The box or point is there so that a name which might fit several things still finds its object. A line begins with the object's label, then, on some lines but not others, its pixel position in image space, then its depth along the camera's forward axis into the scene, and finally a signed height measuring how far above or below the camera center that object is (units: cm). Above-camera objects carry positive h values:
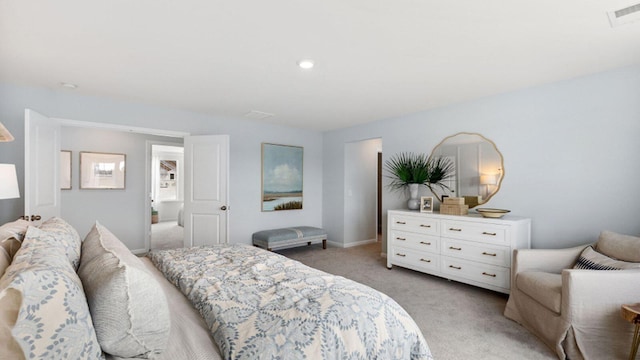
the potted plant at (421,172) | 419 +15
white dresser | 318 -74
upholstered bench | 488 -90
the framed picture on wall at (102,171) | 484 +23
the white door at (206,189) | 447 -8
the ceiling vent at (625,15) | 190 +108
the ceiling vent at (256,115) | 462 +109
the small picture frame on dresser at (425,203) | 405 -28
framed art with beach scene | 544 +12
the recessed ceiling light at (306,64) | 271 +109
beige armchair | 201 -88
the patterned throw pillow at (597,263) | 221 -62
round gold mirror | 375 +20
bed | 80 -56
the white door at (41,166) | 295 +20
